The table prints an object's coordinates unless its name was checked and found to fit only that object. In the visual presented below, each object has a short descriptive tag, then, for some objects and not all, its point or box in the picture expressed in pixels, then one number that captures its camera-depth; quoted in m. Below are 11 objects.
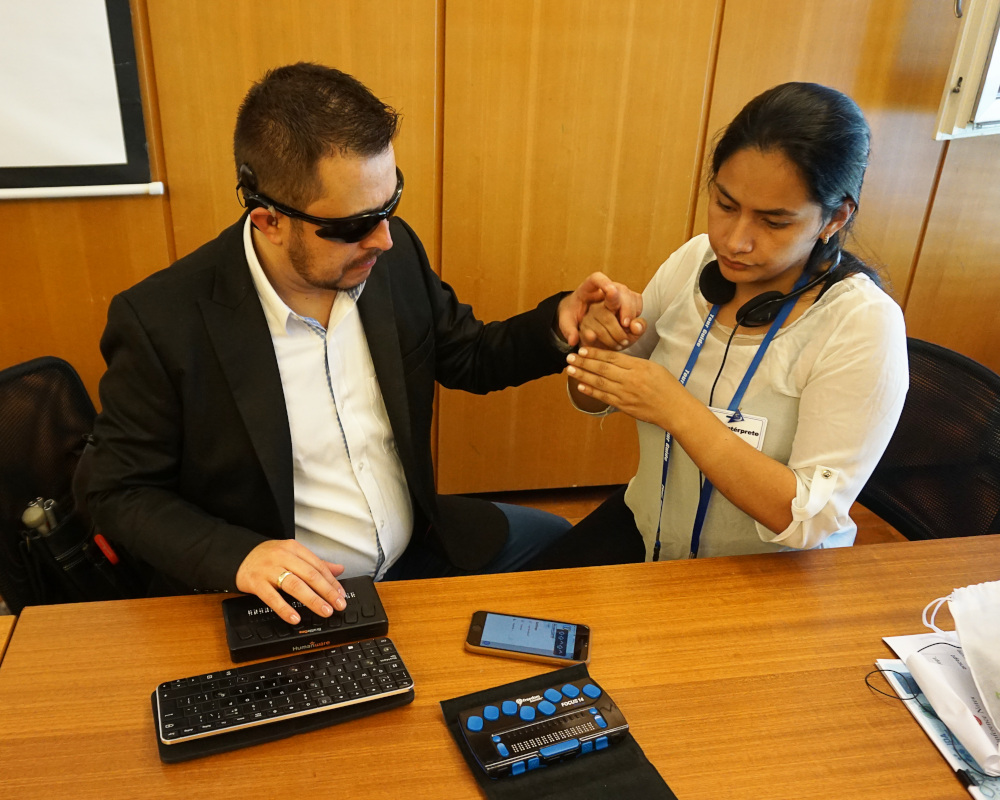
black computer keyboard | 0.90
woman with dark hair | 1.25
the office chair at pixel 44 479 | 1.31
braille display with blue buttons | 0.89
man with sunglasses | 1.18
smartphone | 1.05
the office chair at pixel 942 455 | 1.42
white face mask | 0.96
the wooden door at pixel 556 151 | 2.32
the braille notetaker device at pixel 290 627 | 1.02
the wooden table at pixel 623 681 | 0.88
